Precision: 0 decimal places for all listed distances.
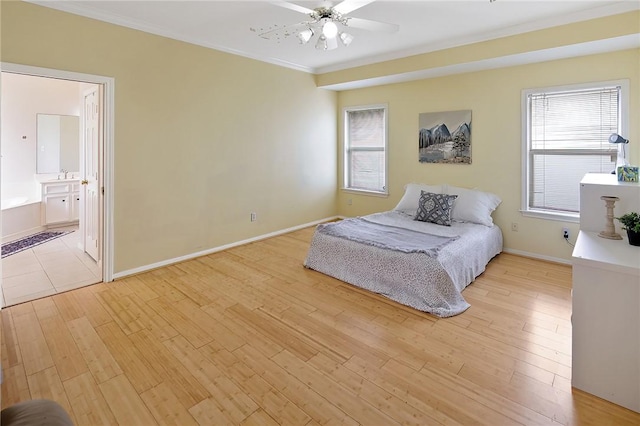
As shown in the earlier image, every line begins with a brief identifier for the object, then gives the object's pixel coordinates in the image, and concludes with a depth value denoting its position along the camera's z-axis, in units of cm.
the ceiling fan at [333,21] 242
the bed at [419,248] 287
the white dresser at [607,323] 173
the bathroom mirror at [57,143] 598
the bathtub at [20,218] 513
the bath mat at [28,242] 449
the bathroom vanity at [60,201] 578
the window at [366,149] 570
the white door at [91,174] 362
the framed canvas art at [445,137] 461
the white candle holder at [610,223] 218
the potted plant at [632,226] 200
